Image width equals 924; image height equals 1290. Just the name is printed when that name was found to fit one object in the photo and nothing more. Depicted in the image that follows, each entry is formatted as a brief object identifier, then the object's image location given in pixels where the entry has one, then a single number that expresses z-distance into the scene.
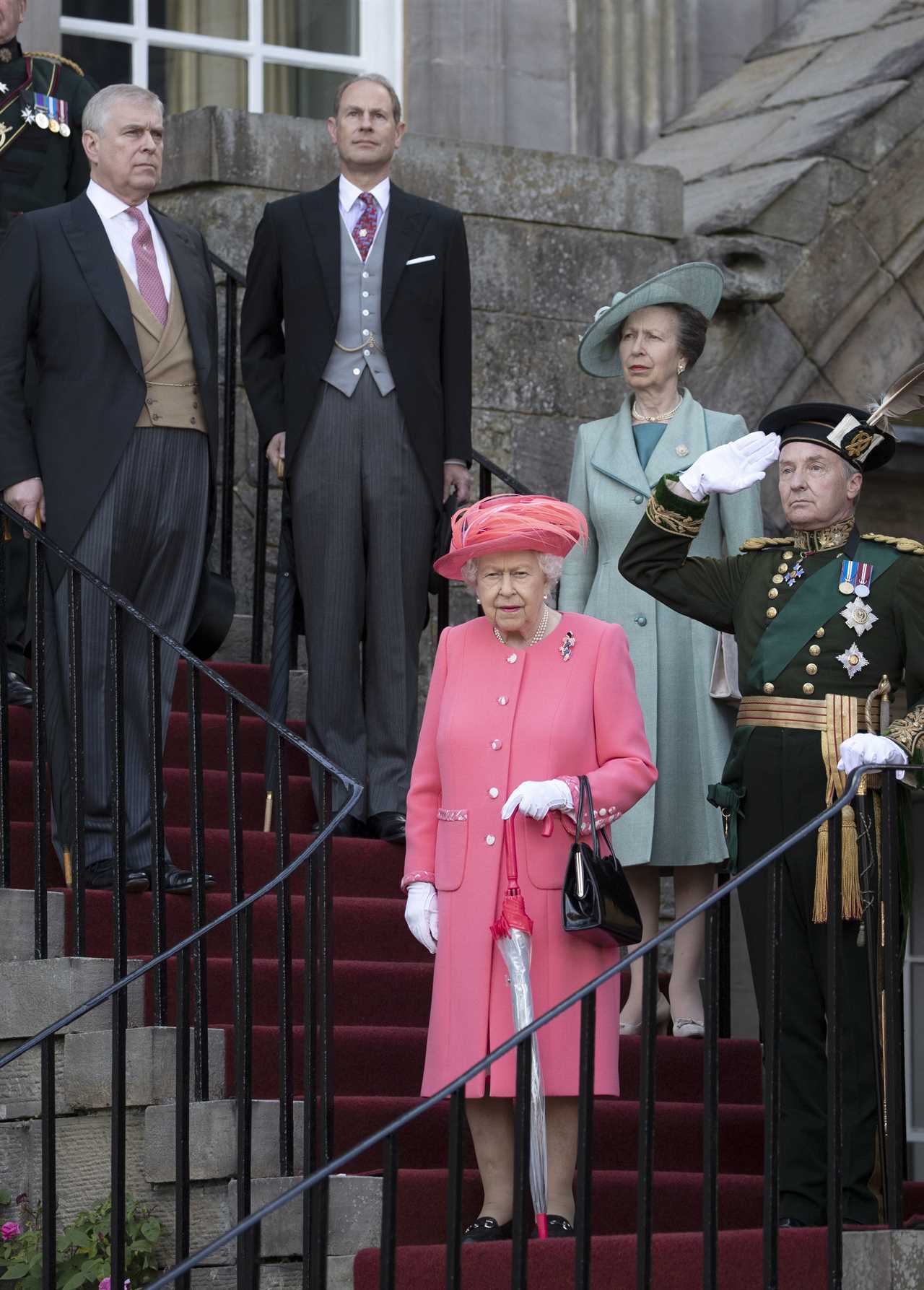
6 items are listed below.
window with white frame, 19.14
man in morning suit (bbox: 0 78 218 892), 12.73
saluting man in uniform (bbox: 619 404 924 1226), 10.57
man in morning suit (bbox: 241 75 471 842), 13.55
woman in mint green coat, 13.04
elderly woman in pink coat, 10.37
